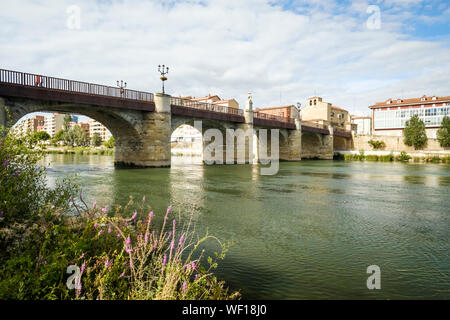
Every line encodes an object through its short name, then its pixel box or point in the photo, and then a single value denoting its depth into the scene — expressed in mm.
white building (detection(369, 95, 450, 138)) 65750
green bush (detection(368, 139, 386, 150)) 59625
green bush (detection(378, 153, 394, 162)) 47469
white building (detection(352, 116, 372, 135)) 98625
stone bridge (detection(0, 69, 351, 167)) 18547
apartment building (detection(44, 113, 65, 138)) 143125
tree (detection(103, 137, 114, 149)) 84131
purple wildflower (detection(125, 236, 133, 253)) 3189
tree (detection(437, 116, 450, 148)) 54075
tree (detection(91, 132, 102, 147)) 96625
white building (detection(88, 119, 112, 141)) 130250
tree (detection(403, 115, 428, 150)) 56344
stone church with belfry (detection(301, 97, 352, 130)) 77438
